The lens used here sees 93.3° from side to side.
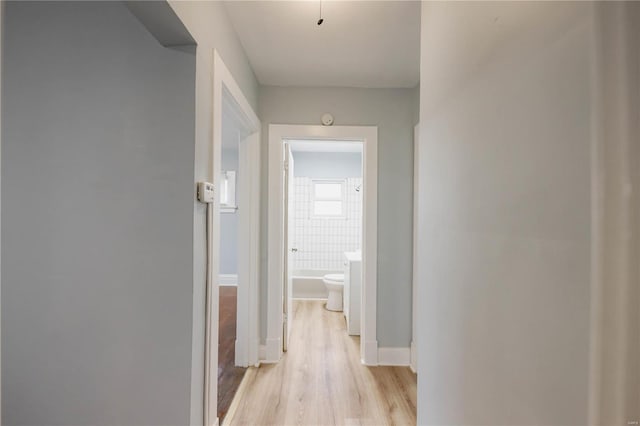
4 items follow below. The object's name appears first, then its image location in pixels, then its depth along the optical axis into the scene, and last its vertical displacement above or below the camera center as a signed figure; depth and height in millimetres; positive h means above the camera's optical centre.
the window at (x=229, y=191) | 5402 +466
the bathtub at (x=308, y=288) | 4684 -1092
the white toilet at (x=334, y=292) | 4012 -988
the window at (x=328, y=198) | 5203 +349
